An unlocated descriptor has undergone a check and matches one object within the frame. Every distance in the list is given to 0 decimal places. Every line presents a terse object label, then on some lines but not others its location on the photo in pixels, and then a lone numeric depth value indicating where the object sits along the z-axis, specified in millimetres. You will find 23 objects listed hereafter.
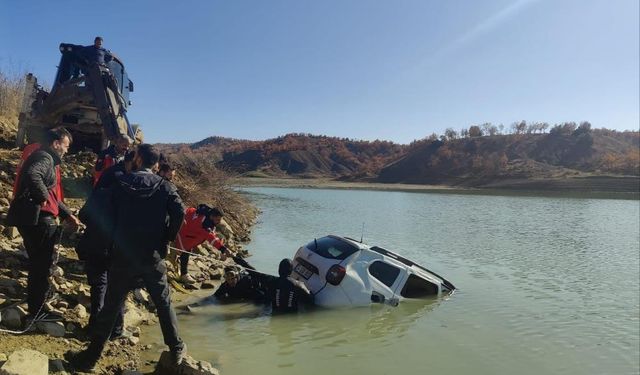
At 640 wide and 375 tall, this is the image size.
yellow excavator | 11898
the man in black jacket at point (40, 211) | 4871
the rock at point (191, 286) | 9078
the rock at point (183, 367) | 4791
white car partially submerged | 8250
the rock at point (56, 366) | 4262
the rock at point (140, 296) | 7238
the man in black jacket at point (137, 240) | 4418
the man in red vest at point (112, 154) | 8102
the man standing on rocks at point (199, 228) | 8695
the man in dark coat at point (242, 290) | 8680
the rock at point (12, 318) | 4953
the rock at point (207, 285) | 9438
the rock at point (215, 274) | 10342
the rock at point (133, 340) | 5641
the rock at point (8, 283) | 5914
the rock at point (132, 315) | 6199
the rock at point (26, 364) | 3596
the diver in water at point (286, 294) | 8078
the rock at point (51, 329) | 5184
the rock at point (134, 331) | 5953
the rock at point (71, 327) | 5496
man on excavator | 12180
